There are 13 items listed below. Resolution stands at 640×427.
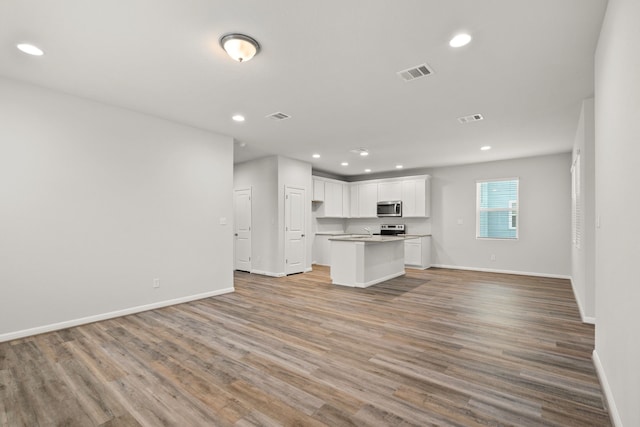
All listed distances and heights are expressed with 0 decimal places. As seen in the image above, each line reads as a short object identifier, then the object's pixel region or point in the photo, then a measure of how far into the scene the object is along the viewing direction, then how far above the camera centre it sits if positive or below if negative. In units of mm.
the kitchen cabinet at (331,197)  8492 +550
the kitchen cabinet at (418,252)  7855 -940
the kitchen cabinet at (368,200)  9055 +484
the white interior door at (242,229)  7312 -330
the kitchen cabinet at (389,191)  8562 +725
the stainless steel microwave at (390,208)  8438 +227
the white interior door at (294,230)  6941 -337
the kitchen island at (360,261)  5684 -872
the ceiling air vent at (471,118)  4289 +1420
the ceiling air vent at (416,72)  2958 +1444
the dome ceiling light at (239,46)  2453 +1408
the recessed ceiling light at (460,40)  2426 +1442
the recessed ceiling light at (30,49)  2589 +1443
